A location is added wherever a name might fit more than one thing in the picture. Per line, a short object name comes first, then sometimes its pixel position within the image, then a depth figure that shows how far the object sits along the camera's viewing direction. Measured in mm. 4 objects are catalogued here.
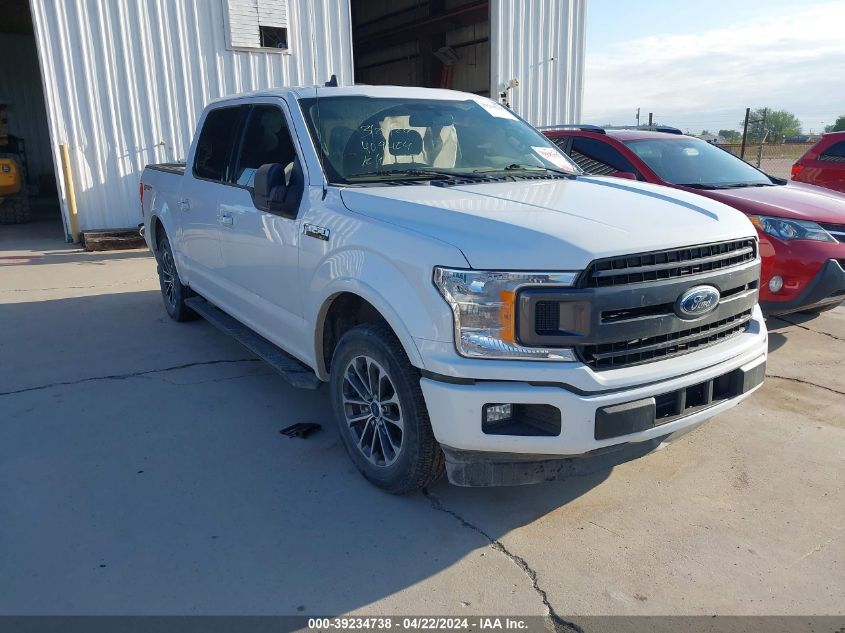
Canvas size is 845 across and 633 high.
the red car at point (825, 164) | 9914
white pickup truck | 2684
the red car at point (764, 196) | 5305
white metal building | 10484
